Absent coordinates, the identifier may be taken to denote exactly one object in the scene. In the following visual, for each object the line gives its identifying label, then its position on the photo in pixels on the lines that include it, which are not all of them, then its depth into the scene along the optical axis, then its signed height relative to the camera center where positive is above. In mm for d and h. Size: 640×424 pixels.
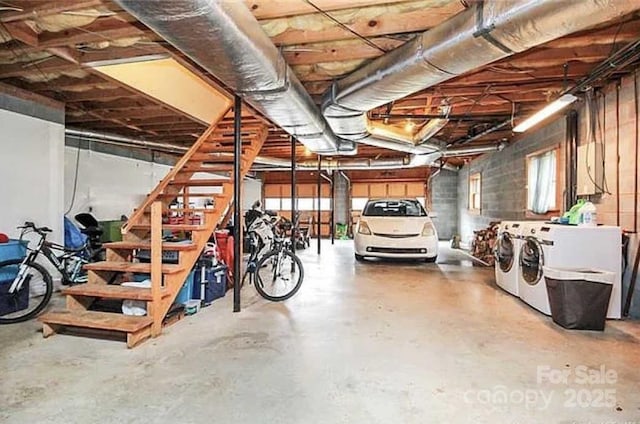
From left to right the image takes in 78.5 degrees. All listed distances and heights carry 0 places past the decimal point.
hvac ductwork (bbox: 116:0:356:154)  1894 +980
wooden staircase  3018 -463
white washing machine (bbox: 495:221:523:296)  4340 -517
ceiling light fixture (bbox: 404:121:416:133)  6577 +1456
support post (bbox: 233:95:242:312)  3799 +100
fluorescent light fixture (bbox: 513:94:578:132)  3613 +1039
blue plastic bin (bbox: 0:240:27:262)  3701 -382
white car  6488 -431
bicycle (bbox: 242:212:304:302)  4328 -609
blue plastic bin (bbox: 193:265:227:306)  4078 -782
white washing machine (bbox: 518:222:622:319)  3482 -360
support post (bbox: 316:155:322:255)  8819 +769
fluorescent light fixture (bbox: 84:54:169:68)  3426 +1355
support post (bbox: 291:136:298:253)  5811 +280
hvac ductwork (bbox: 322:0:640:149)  1945 +1022
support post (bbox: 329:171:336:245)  12667 +602
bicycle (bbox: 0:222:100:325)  3590 -710
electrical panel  4090 +456
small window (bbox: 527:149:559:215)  5395 +436
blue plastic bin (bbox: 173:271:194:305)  3777 -800
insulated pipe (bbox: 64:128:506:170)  6371 +1199
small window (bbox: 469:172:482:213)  9542 +497
